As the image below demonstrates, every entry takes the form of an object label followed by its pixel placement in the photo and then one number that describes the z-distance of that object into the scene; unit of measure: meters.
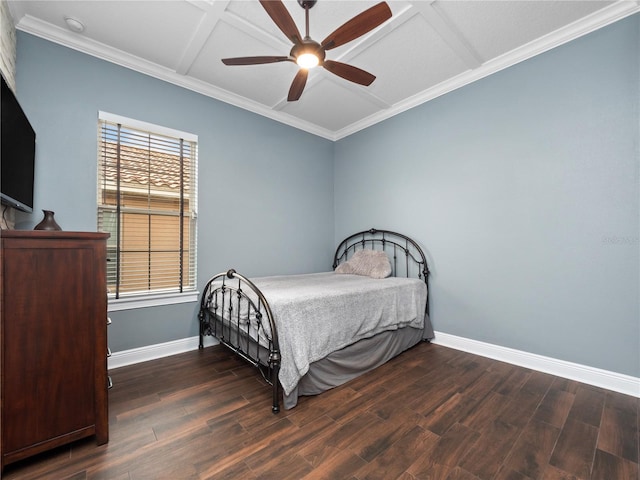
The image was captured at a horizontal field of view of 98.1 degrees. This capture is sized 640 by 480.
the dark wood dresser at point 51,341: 1.29
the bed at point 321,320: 1.90
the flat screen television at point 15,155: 1.48
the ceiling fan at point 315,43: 1.60
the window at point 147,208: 2.54
